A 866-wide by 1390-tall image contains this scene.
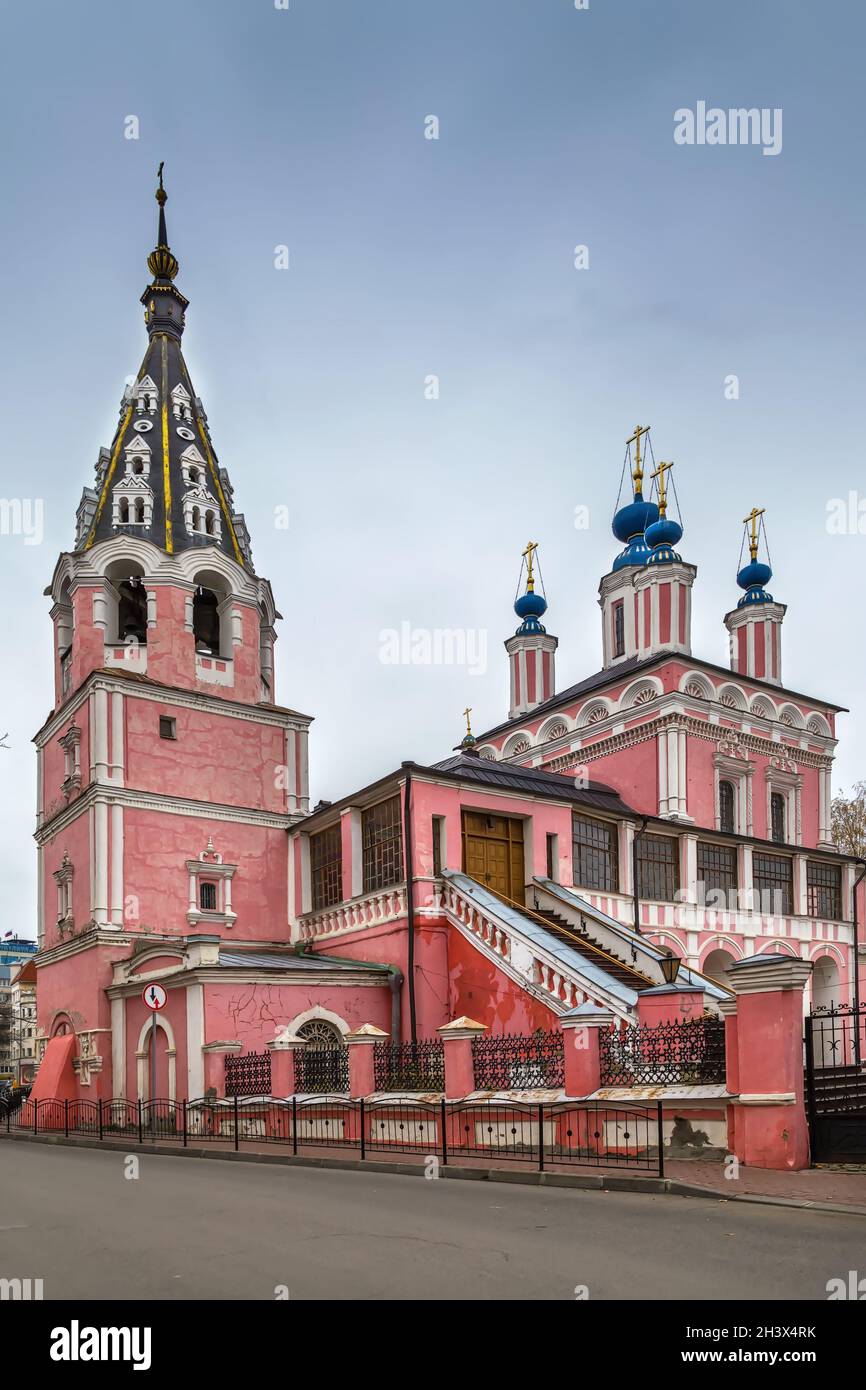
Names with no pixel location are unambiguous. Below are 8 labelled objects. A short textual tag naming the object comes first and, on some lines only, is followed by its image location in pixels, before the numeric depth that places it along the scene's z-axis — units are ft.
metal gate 39.83
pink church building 69.87
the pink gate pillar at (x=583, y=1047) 45.85
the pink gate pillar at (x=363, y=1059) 55.21
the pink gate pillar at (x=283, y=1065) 59.21
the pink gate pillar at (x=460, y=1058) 50.29
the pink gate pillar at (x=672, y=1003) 50.85
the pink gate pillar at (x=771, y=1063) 39.09
